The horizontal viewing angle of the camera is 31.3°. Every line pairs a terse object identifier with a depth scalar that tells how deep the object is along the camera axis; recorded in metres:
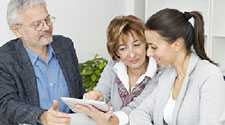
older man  1.96
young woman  1.73
